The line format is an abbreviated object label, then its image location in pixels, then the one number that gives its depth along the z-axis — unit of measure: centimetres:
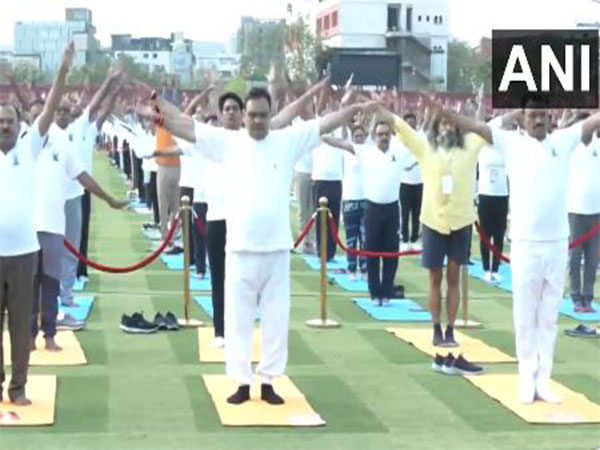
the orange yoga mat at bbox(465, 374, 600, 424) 861
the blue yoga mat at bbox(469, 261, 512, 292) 1571
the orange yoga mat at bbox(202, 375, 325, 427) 841
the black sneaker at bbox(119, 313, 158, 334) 1195
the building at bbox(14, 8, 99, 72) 11881
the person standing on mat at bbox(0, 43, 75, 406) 844
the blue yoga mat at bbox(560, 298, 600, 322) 1313
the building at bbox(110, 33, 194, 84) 13788
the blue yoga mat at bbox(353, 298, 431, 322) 1306
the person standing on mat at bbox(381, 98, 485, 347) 1108
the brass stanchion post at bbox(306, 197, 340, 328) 1238
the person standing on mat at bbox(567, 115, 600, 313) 1355
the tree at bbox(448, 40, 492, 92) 7962
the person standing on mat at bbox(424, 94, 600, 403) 896
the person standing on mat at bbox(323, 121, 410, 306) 1386
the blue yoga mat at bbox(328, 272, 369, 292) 1526
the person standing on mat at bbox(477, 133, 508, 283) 1559
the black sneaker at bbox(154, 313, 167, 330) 1214
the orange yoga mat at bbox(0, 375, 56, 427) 831
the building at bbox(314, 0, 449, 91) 10394
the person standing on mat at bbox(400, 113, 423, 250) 1758
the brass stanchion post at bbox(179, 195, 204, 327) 1239
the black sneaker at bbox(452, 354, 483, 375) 1011
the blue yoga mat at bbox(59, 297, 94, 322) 1271
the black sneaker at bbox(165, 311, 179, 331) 1214
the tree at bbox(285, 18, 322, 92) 7482
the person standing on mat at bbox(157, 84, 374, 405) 866
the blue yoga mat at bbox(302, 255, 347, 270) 1723
